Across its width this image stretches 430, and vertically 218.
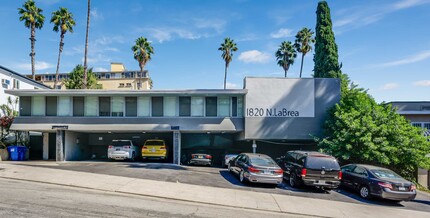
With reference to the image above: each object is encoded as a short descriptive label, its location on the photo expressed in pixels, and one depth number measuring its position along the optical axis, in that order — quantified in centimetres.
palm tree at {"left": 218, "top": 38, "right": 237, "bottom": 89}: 5094
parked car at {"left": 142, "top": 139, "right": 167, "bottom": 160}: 2136
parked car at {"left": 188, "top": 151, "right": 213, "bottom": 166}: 2122
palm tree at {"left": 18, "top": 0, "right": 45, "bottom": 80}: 3509
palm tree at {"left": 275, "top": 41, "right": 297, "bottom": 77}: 5153
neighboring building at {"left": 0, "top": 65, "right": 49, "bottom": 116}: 2658
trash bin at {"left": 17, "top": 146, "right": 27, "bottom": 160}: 2112
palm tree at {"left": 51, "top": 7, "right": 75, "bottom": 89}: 3628
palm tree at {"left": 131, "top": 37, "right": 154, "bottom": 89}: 4369
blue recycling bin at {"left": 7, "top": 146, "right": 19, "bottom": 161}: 2088
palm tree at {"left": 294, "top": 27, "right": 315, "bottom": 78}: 4962
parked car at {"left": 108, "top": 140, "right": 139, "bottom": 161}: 2094
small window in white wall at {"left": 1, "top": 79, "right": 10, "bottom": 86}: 2665
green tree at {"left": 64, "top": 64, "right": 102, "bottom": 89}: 3994
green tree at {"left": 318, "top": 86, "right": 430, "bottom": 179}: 1752
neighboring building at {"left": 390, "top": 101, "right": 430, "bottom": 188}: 2497
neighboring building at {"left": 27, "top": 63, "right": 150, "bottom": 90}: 6131
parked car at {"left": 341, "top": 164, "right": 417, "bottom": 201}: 1286
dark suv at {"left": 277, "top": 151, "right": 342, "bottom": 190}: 1366
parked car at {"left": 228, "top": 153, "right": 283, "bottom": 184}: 1377
